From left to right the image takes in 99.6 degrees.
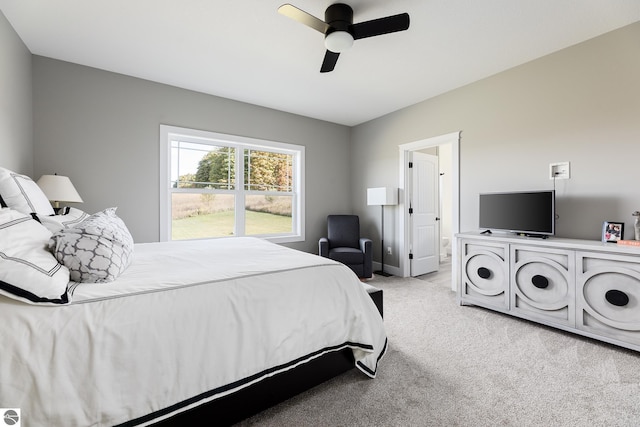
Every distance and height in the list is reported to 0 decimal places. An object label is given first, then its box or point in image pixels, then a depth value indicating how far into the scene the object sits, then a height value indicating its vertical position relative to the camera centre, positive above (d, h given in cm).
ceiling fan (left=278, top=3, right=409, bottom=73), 195 +140
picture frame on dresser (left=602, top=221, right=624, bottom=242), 230 -17
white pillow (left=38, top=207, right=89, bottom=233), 154 -4
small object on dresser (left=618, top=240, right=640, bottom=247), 213 -25
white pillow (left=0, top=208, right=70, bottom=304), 96 -20
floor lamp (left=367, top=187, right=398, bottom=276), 422 +24
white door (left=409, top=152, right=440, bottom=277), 441 -5
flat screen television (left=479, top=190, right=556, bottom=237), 262 -1
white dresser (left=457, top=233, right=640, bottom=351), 206 -64
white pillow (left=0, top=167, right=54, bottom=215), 160 +12
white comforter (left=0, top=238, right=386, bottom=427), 94 -53
